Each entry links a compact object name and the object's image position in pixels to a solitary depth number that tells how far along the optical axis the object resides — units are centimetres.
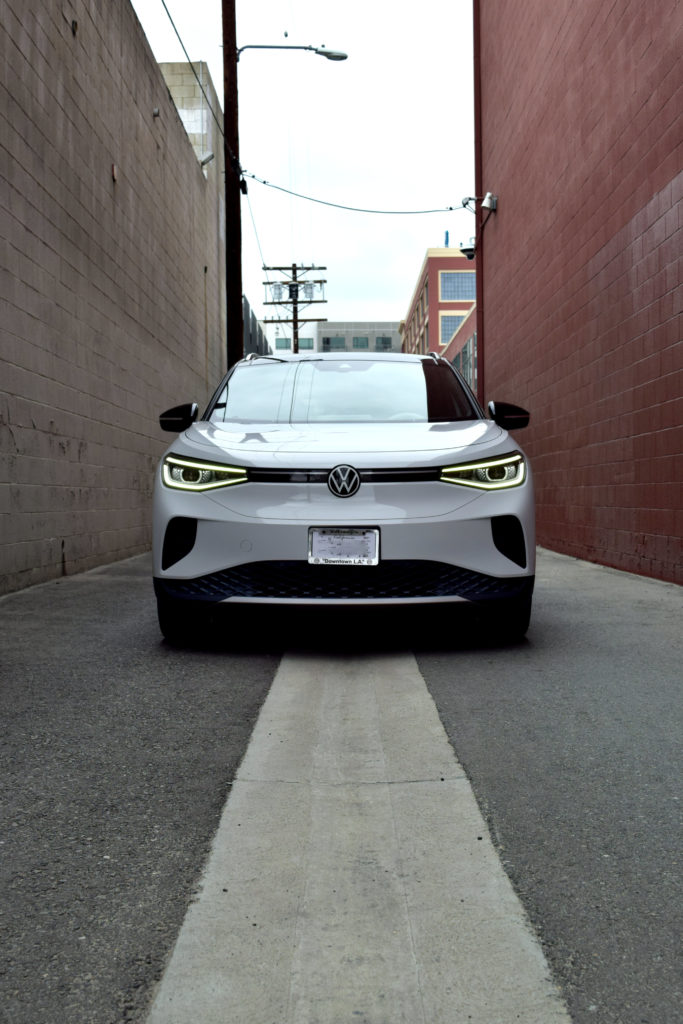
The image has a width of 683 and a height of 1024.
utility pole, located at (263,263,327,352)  5494
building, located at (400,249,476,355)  6650
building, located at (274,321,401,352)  11400
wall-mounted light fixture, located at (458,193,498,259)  1689
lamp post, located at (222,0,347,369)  1444
